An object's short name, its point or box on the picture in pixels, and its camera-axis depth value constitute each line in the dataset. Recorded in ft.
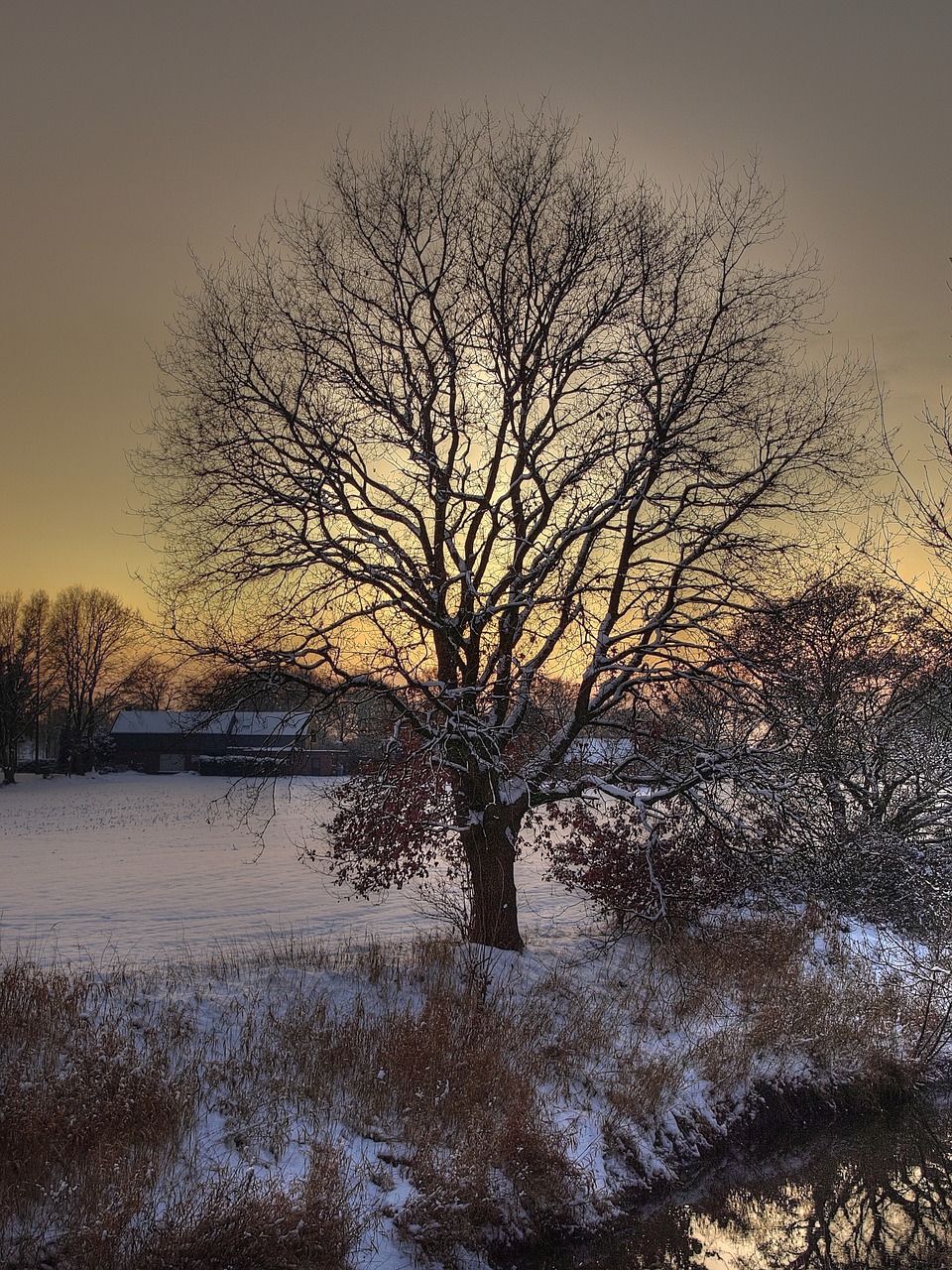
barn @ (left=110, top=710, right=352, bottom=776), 201.26
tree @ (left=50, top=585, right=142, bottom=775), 221.25
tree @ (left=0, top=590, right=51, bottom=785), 191.42
